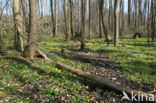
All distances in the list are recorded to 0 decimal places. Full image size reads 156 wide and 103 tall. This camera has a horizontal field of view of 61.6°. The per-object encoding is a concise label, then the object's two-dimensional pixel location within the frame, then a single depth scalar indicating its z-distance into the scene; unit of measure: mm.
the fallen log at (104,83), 4038
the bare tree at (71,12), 18094
